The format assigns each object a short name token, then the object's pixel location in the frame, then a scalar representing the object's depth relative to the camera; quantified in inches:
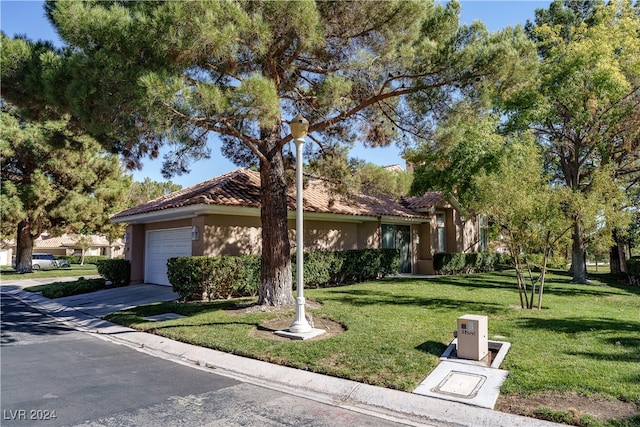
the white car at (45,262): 1399.2
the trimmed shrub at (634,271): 766.1
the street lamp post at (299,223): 321.4
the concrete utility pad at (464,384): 200.4
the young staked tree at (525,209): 377.1
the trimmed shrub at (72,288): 619.2
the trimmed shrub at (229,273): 488.7
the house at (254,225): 552.7
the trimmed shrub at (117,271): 681.0
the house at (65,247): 2026.1
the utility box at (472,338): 249.9
